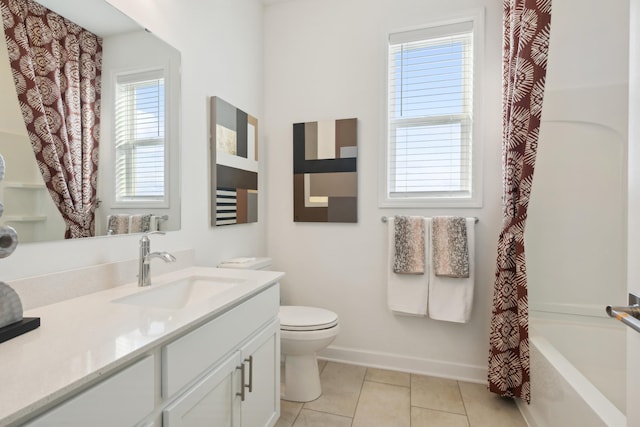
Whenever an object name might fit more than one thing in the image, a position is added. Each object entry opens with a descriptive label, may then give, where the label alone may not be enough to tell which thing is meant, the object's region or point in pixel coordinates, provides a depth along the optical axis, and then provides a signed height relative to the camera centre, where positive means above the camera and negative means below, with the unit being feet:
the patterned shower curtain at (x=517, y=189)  4.96 +0.36
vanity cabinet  2.08 -1.53
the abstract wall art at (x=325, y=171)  7.55 +0.92
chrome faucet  4.19 -0.69
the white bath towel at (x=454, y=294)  6.59 -1.80
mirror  3.13 +0.74
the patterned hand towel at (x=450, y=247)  6.55 -0.79
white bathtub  3.82 -2.50
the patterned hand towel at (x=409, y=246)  6.88 -0.81
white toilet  5.77 -2.48
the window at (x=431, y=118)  6.98 +2.08
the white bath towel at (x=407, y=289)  6.91 -1.76
